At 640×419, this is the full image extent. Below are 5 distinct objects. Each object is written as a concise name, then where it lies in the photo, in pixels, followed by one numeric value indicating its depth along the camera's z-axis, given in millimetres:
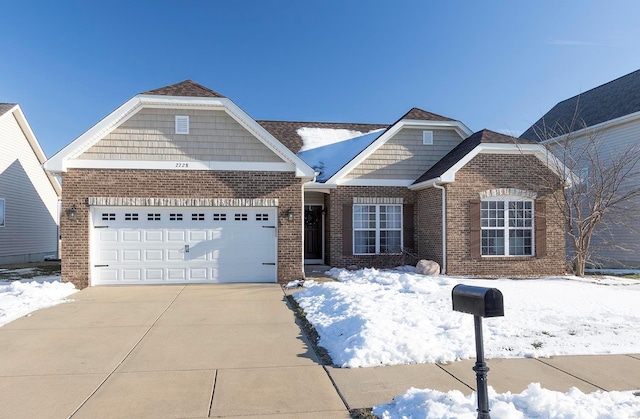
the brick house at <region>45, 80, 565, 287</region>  11844
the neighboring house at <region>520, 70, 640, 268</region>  16312
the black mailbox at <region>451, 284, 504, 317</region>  3400
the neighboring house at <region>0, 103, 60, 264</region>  18453
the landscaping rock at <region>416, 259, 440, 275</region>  13344
